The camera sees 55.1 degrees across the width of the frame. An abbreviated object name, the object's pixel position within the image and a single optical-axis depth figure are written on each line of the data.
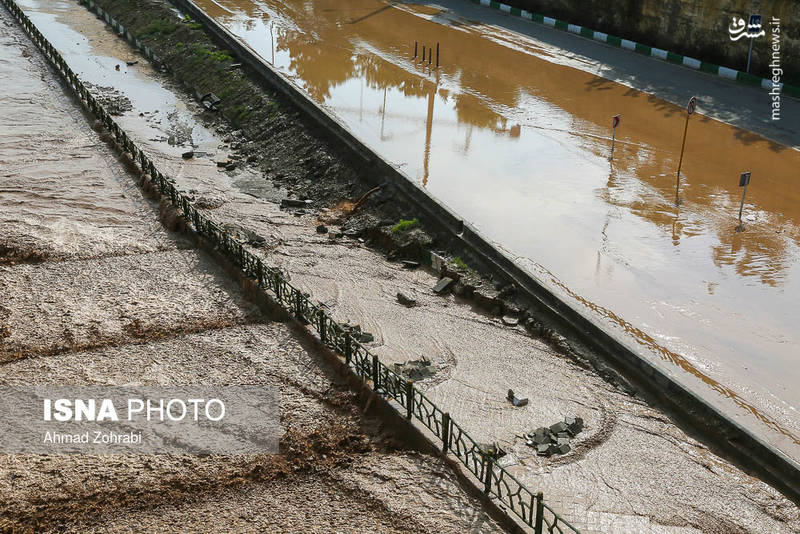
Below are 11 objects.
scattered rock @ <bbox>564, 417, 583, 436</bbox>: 10.84
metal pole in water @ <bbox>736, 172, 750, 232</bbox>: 18.00
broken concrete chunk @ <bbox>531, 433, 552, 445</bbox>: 10.57
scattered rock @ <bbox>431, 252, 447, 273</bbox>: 16.59
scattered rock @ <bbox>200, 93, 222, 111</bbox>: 28.44
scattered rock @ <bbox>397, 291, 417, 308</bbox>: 14.88
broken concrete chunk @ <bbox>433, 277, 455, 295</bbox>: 15.66
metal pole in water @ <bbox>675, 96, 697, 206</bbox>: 20.71
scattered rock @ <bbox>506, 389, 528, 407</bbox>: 11.49
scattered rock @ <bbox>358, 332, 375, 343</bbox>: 13.07
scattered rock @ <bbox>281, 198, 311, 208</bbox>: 20.23
